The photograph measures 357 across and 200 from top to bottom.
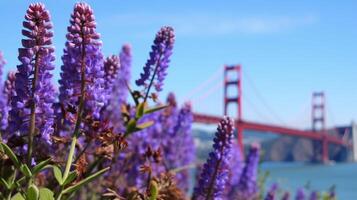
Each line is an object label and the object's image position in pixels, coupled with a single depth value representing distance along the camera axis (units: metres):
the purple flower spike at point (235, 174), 4.38
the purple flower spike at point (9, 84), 2.31
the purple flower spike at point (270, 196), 2.96
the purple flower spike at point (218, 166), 1.98
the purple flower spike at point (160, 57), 2.18
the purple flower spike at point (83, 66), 1.53
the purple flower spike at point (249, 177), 4.39
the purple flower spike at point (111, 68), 2.16
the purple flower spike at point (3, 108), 2.40
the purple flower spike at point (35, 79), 1.45
